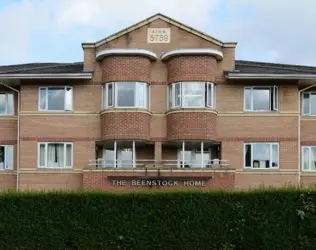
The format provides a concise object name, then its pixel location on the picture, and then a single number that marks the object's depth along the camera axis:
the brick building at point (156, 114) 29.03
